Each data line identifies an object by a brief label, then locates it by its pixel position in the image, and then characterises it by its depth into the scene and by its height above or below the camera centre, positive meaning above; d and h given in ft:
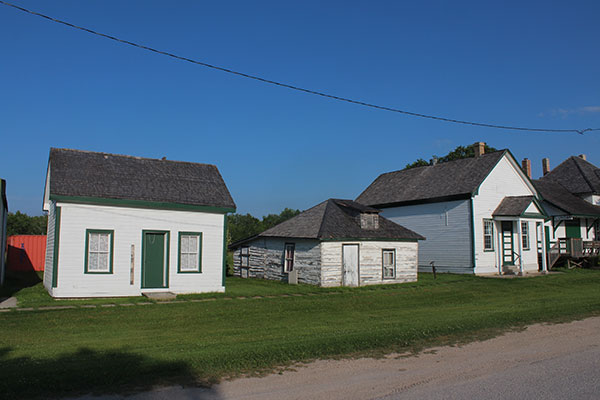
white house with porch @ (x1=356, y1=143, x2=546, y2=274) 91.40 +5.77
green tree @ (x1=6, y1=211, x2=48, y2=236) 187.21 +7.60
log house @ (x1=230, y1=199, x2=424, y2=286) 73.36 -0.35
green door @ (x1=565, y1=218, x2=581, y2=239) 113.50 +4.01
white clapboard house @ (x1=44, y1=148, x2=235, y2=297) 56.08 +2.14
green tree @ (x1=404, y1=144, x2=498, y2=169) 185.68 +34.62
